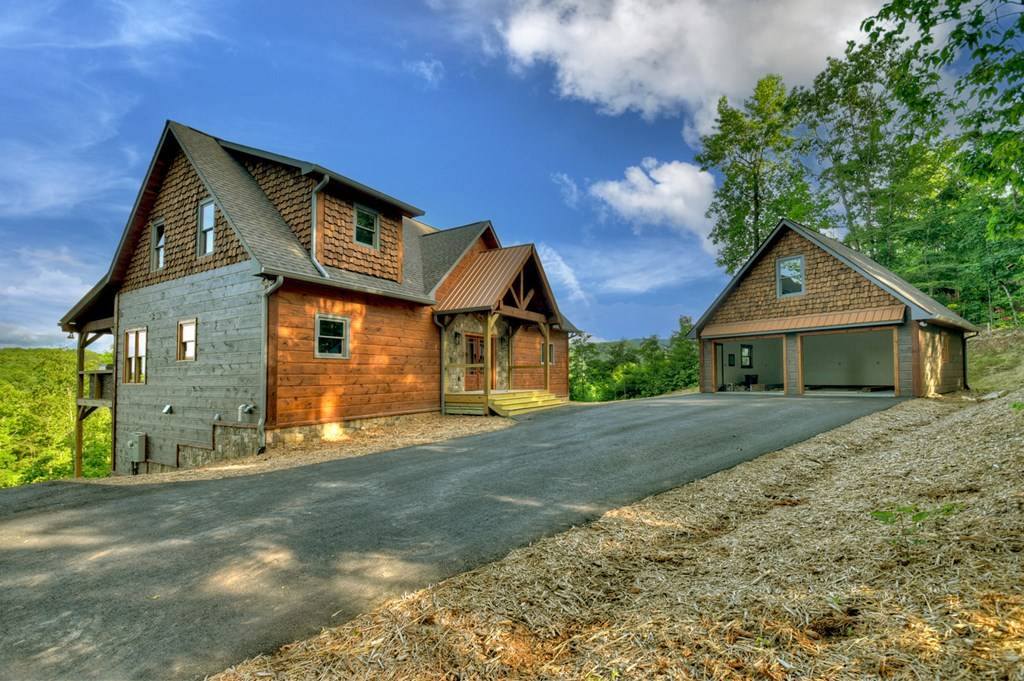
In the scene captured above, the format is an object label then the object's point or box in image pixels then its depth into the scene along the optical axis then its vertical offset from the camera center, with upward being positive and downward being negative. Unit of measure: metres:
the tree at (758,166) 26.19 +10.68
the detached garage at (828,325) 15.83 +1.01
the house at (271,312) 10.99 +1.31
